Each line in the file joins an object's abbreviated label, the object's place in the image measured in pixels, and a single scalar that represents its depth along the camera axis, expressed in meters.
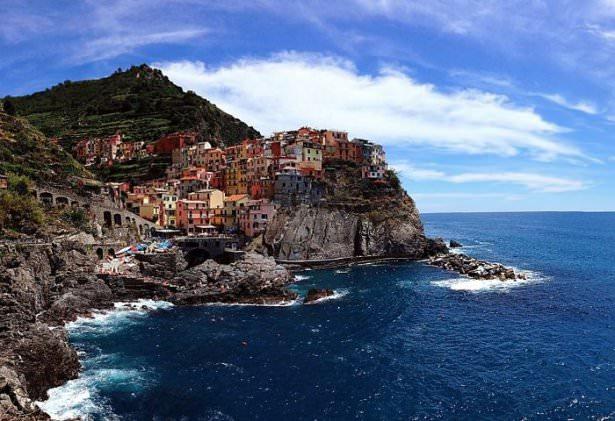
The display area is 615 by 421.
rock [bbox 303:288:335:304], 70.54
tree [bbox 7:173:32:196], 77.06
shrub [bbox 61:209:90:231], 77.38
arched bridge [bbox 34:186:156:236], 82.31
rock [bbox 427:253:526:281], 86.44
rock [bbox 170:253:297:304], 70.38
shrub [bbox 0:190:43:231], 67.88
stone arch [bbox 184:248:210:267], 87.63
